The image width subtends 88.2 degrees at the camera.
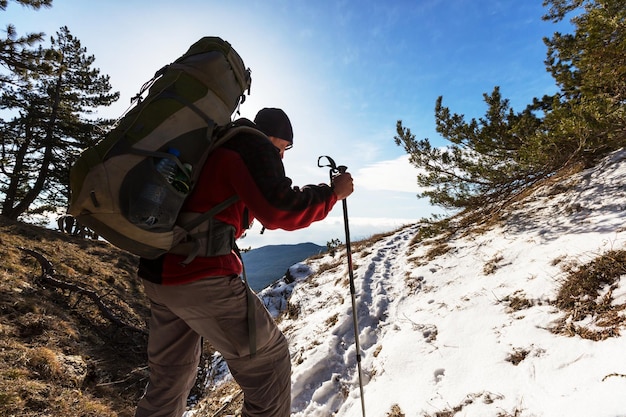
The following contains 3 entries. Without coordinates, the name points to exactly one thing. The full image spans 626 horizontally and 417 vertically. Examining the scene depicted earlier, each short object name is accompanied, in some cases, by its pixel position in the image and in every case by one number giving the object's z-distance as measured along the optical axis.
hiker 1.81
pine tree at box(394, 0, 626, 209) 4.73
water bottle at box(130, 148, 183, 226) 1.61
